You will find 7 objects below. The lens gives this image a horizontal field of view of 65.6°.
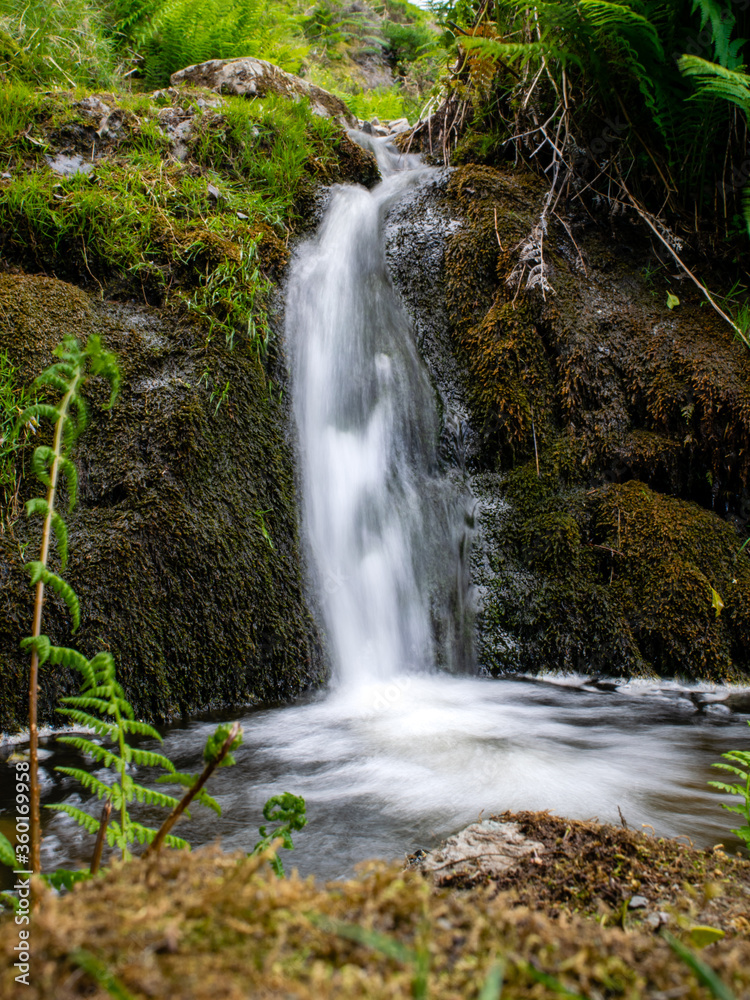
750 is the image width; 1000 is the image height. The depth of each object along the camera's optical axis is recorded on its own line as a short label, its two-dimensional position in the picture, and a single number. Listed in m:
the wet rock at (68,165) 3.90
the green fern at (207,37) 5.73
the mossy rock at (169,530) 2.80
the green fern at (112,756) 1.03
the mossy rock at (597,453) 3.50
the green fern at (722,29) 3.75
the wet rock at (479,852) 1.32
